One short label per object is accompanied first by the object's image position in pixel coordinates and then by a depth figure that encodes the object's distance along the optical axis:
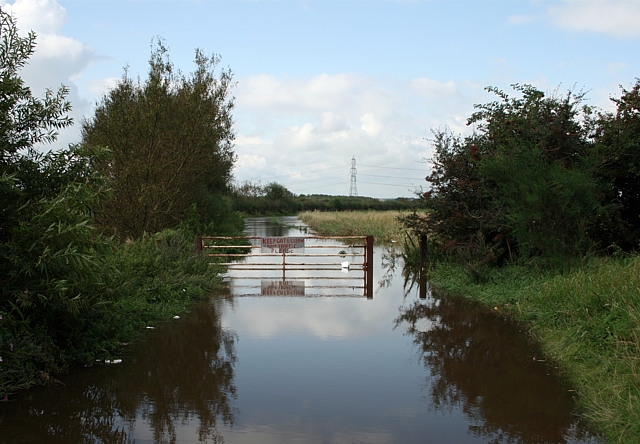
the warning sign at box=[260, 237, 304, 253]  16.39
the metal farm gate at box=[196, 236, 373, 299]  14.89
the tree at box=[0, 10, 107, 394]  6.65
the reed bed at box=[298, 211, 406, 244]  32.62
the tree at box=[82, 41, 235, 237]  18.52
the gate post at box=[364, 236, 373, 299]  15.39
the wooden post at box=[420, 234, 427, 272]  16.94
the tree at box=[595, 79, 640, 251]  13.84
